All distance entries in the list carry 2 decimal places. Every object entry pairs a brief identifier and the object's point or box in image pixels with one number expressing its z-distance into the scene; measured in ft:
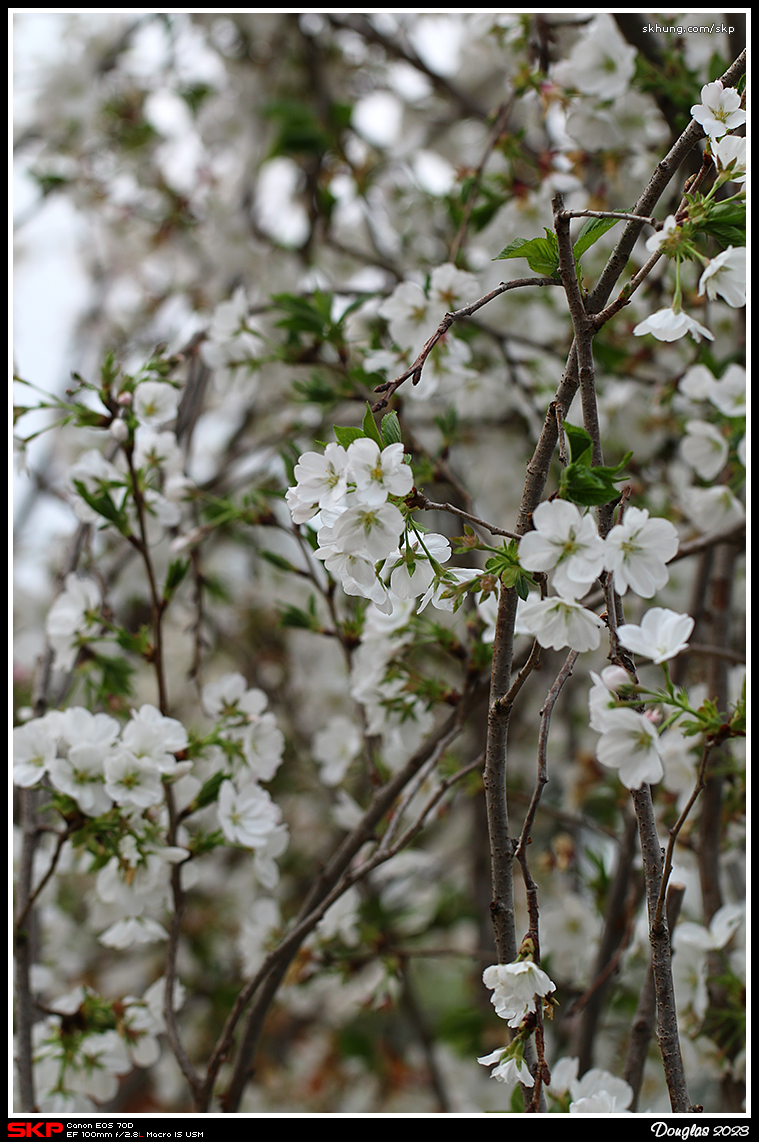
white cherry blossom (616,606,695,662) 4.06
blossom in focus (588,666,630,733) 4.02
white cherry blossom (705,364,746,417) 4.88
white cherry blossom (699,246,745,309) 4.09
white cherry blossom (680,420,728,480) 4.97
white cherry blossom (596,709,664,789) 4.01
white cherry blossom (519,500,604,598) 3.97
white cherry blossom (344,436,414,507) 3.97
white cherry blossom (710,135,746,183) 4.08
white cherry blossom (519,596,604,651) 4.04
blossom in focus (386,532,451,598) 4.05
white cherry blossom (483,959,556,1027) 4.12
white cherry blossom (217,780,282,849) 4.60
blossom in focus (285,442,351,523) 4.01
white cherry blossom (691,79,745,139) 4.05
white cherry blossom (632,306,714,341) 4.08
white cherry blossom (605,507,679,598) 4.06
